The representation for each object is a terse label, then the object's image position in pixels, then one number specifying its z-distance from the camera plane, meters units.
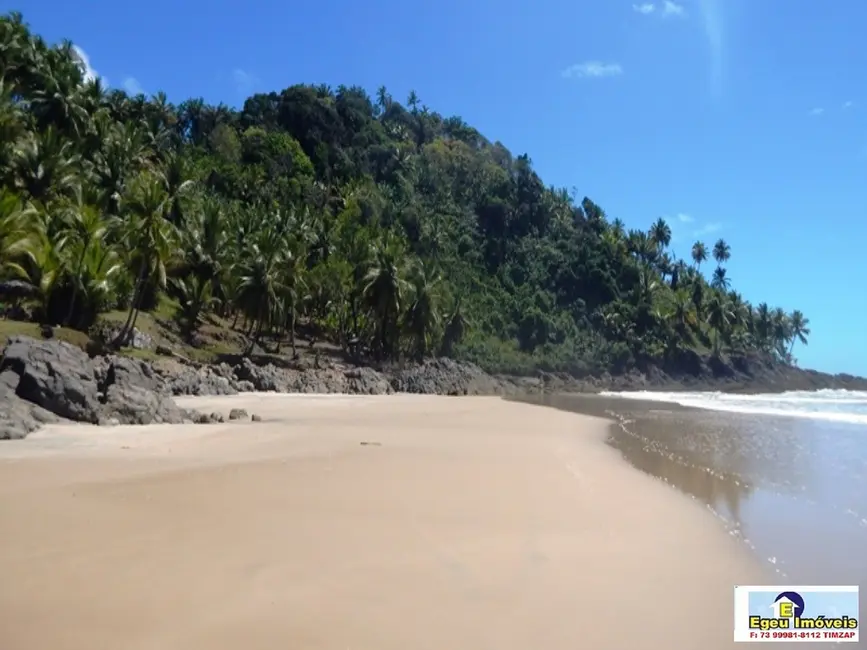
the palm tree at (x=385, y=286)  48.31
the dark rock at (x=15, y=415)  11.56
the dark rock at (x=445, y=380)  46.09
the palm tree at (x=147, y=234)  33.09
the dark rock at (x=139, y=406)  14.98
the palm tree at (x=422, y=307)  51.28
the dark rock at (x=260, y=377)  33.56
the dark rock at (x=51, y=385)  13.79
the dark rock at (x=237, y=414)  18.38
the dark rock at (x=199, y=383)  26.36
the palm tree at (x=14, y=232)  25.81
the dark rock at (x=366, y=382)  39.88
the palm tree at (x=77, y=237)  31.30
